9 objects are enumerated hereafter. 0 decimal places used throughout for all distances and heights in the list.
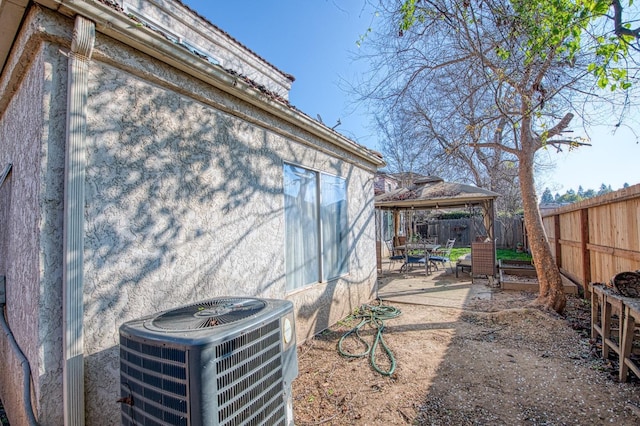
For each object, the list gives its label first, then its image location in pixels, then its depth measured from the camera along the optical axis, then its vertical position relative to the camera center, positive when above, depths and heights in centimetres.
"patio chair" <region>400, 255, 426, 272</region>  1050 -123
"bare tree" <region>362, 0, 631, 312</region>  434 +289
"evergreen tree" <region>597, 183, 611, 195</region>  6748 +722
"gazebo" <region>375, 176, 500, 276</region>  891 +80
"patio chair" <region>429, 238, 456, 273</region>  1048 -121
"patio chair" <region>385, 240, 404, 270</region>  1109 -122
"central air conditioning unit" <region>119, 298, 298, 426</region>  138 -69
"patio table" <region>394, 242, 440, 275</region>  1020 -87
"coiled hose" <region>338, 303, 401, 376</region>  397 -174
